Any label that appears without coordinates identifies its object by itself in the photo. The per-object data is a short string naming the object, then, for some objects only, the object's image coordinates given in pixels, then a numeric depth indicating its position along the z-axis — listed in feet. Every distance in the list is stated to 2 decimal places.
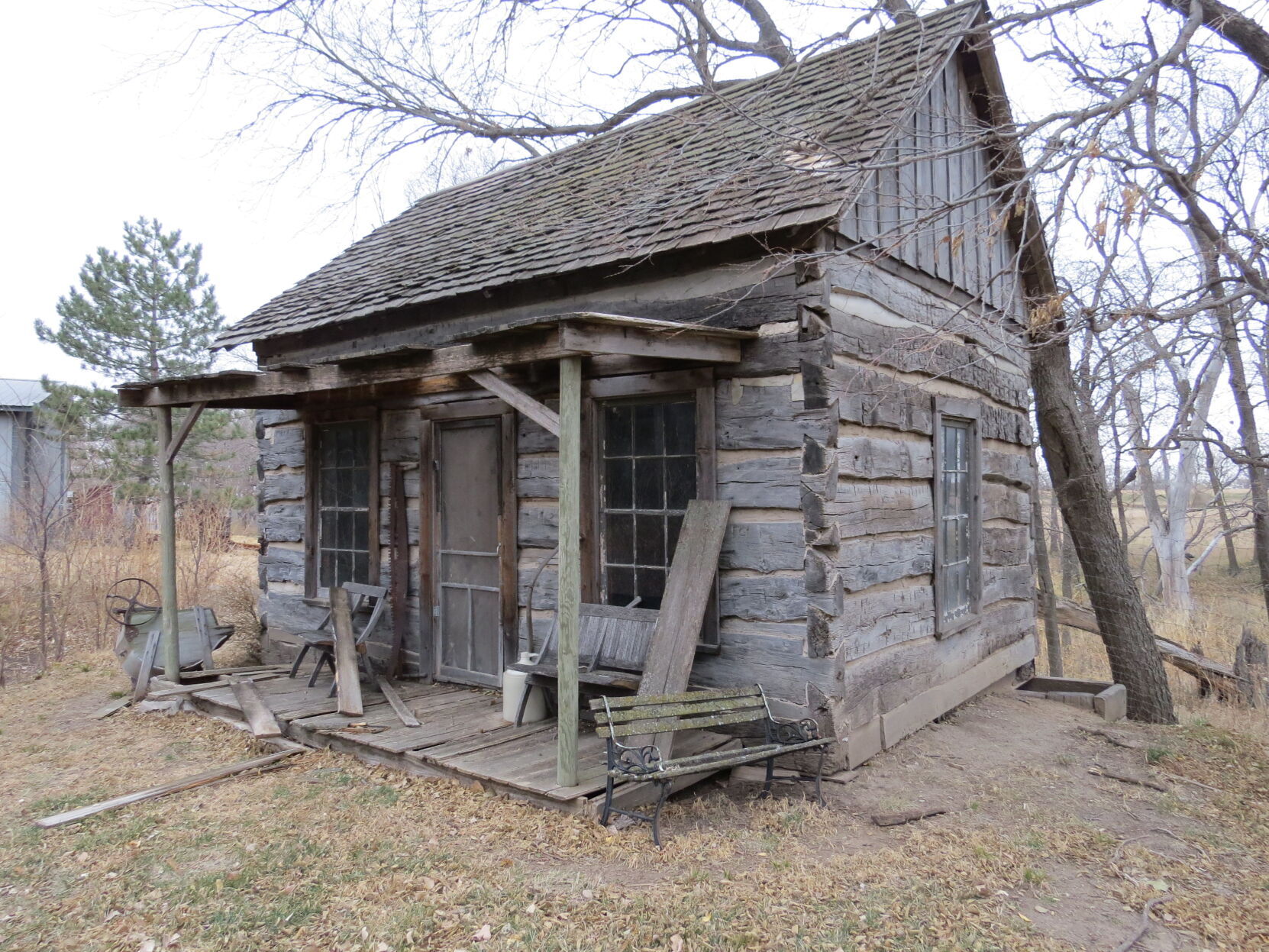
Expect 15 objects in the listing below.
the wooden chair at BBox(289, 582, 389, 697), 22.15
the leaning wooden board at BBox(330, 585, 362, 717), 19.96
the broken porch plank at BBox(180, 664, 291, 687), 24.76
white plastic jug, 19.06
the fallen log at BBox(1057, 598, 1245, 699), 28.60
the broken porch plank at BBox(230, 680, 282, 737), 19.57
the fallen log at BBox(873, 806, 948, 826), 14.83
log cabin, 16.78
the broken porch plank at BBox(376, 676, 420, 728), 19.07
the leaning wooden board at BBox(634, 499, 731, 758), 16.46
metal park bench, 13.92
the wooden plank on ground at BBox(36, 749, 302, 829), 15.17
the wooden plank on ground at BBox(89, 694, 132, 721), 22.61
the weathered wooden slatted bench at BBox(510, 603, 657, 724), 17.65
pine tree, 59.77
